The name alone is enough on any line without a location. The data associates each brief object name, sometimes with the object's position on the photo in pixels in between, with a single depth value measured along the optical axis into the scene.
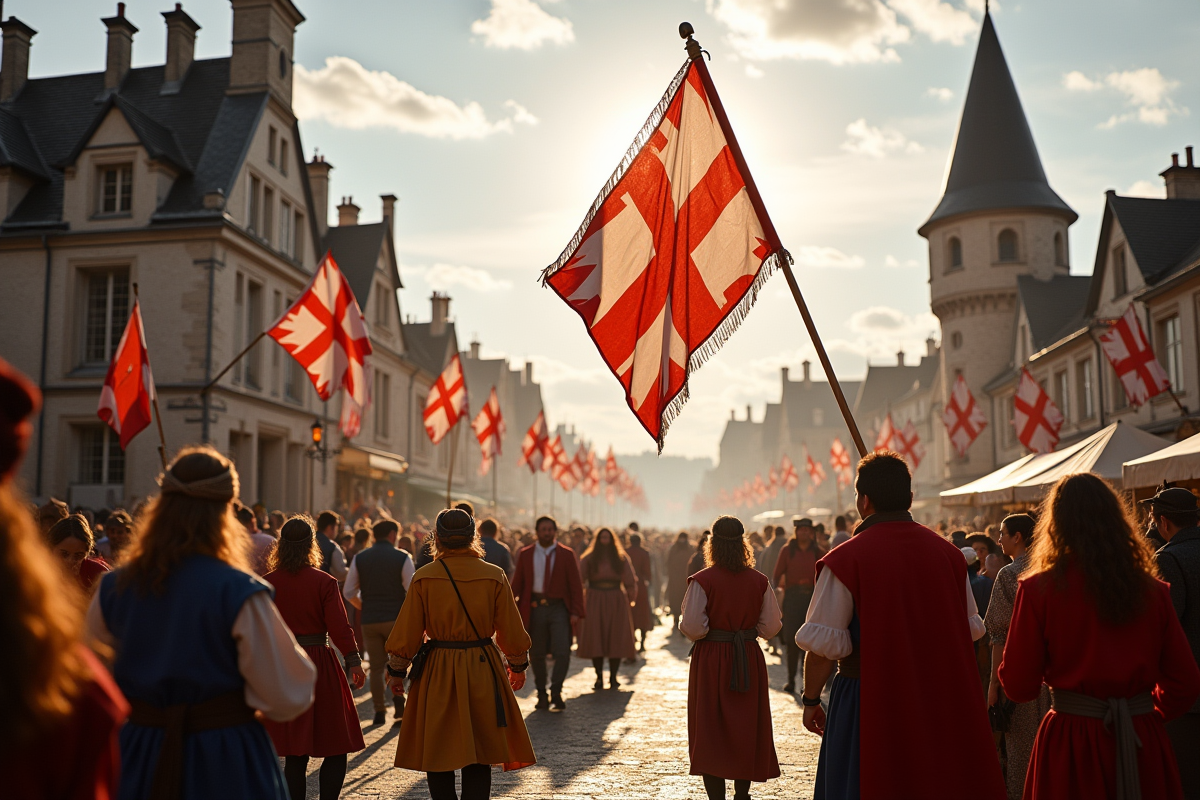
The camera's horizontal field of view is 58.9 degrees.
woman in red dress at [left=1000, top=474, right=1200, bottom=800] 4.14
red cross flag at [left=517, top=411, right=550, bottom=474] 34.75
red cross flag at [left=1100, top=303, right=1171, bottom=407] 18.98
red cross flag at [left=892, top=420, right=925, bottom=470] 38.72
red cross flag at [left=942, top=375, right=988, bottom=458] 32.38
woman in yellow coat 6.02
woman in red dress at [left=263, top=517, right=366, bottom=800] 6.52
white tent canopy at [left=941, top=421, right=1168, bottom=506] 14.03
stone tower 43.03
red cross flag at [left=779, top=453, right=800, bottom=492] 59.88
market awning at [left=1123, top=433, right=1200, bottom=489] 10.47
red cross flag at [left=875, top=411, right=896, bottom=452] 39.00
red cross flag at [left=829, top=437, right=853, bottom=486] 48.22
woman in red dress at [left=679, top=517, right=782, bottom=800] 6.81
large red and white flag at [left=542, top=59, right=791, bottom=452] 6.62
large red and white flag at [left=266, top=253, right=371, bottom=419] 16.05
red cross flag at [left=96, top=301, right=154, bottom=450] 14.85
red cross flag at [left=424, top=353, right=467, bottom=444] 25.83
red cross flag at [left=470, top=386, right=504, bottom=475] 31.08
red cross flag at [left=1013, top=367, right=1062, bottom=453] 23.83
